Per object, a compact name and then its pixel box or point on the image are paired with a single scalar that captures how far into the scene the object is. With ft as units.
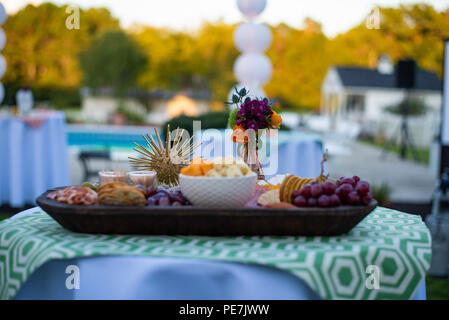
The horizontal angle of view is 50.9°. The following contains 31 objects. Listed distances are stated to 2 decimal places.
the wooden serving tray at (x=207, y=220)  4.58
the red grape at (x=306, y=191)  4.83
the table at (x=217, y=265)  4.13
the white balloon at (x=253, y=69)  18.35
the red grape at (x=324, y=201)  4.69
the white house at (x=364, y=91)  86.94
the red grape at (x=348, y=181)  5.17
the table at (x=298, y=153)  16.48
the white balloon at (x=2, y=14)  19.83
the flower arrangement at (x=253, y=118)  6.15
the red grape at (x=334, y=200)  4.70
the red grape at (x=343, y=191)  4.86
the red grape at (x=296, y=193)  4.90
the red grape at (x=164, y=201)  4.83
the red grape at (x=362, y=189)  4.86
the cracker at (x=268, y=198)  5.18
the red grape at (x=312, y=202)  4.74
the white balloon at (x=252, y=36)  18.11
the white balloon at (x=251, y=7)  17.02
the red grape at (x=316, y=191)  4.78
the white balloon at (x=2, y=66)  21.46
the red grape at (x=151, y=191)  5.19
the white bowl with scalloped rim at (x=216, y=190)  4.79
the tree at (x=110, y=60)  68.59
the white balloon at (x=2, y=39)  20.91
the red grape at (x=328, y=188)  4.82
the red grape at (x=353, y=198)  4.76
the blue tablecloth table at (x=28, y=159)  19.67
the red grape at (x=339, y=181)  5.26
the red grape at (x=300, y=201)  4.77
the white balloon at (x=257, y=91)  17.38
